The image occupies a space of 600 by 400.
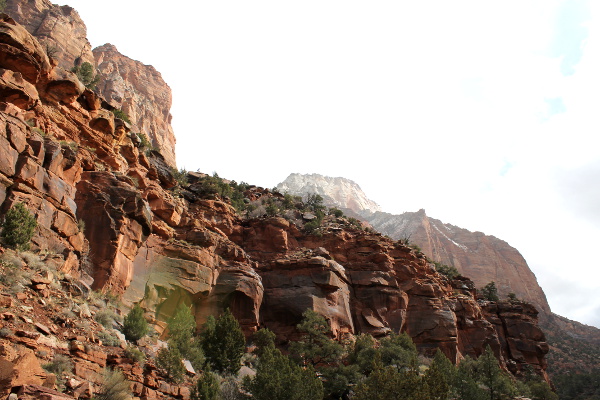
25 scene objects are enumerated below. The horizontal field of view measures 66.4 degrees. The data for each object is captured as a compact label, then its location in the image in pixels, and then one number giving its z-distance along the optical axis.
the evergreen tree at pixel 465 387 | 30.64
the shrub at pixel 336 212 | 61.53
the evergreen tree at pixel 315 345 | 32.25
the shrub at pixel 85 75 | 43.02
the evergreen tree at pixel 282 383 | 20.89
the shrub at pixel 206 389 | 18.18
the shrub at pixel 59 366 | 13.04
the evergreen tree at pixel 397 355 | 32.23
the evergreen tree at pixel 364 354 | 30.62
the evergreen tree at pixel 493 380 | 34.69
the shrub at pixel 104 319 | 18.22
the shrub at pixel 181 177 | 46.96
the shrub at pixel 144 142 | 38.84
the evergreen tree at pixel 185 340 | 23.02
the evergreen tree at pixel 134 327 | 19.72
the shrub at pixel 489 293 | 65.41
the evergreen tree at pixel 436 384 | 21.33
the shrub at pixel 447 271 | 62.57
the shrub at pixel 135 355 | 16.88
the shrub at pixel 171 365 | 18.47
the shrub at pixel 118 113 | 37.92
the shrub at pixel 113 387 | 13.82
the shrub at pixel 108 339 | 16.64
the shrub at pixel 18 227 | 17.05
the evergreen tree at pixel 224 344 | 26.00
